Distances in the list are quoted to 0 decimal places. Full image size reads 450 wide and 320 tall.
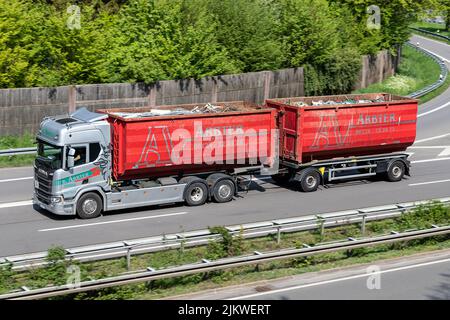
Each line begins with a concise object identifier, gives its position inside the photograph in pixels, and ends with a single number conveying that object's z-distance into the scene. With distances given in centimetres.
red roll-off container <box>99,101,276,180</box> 2441
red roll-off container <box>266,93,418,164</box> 2764
